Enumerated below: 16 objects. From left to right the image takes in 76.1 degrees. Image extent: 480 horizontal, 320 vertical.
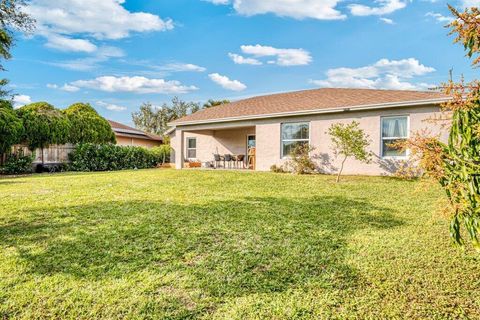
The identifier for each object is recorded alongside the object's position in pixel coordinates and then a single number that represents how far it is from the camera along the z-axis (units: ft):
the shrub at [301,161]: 48.06
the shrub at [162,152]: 86.63
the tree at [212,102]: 132.61
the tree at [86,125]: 69.15
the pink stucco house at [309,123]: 42.22
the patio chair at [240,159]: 64.49
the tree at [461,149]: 9.02
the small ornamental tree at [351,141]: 39.86
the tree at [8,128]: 54.03
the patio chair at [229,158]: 64.97
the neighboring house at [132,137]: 101.49
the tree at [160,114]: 160.35
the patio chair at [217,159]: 67.92
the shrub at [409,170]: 10.15
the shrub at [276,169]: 51.13
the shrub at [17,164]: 56.29
